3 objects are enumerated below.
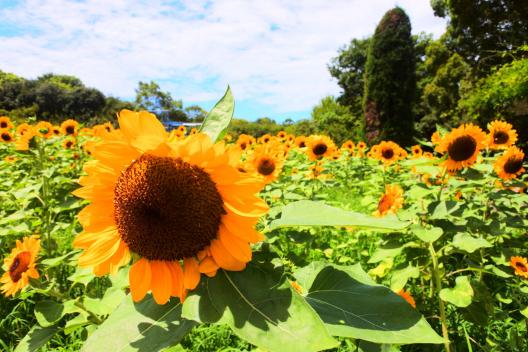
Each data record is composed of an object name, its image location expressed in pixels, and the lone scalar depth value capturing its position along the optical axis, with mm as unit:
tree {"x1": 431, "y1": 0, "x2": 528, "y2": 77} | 14648
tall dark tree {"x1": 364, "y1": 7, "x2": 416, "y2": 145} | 15000
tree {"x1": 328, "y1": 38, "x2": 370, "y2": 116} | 29500
